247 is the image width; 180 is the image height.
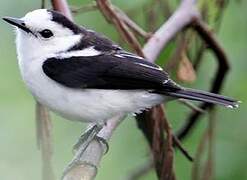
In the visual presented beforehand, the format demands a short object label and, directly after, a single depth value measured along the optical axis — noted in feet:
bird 7.45
